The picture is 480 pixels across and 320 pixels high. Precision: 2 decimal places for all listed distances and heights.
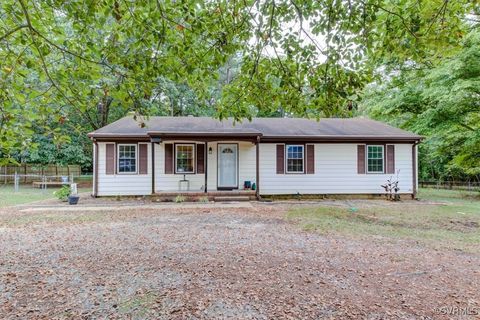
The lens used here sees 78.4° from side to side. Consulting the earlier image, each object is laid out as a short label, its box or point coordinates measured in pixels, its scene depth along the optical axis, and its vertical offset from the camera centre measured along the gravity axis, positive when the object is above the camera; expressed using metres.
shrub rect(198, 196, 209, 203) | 11.38 -1.26
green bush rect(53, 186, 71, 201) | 11.27 -1.02
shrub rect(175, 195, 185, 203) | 11.20 -1.23
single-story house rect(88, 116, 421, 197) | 12.14 +0.16
